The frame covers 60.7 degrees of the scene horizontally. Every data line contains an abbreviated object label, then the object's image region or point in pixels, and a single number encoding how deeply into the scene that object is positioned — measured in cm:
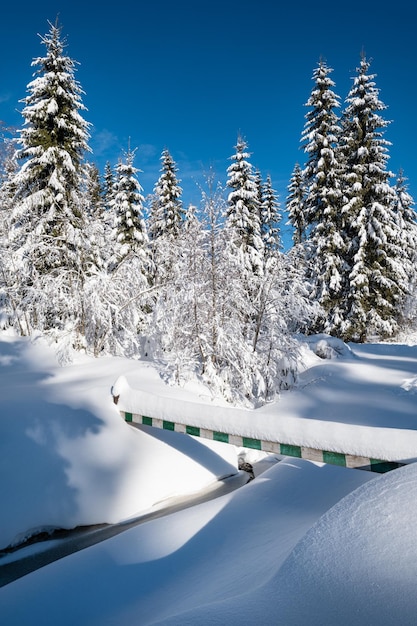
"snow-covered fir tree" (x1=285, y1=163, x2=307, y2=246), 2638
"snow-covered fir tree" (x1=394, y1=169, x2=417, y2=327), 2182
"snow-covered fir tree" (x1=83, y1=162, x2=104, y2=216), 1292
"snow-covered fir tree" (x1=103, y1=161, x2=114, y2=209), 3019
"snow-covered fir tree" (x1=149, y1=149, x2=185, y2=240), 2111
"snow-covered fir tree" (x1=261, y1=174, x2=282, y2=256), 2844
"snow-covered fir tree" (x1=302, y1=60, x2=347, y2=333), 1769
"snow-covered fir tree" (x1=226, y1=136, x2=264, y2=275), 1883
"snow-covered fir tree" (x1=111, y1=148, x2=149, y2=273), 1884
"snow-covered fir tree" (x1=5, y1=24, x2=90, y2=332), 1205
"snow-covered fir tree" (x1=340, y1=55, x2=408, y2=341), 1717
